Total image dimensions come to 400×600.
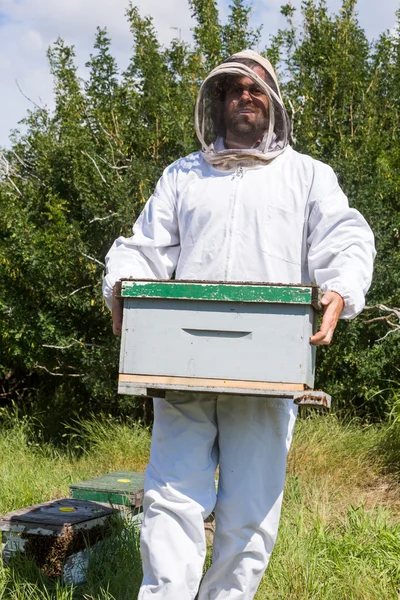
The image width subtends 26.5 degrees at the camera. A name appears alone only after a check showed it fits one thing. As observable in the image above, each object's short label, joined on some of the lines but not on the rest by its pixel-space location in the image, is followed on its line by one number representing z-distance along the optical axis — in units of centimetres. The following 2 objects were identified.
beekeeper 262
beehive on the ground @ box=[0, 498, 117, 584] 344
